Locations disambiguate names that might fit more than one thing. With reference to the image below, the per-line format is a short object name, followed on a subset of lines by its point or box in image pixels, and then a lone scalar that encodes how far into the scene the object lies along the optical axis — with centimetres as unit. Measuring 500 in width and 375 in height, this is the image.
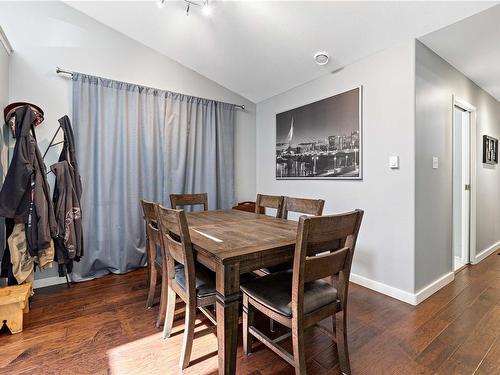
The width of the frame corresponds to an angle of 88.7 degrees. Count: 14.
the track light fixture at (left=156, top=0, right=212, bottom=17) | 235
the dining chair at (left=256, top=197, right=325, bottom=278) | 196
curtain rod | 254
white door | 307
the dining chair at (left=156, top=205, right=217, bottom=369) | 131
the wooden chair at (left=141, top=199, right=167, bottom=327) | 180
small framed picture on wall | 333
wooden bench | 172
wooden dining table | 118
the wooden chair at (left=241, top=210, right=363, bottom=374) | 112
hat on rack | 212
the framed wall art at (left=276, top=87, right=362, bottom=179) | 261
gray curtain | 270
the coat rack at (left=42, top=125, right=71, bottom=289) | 250
